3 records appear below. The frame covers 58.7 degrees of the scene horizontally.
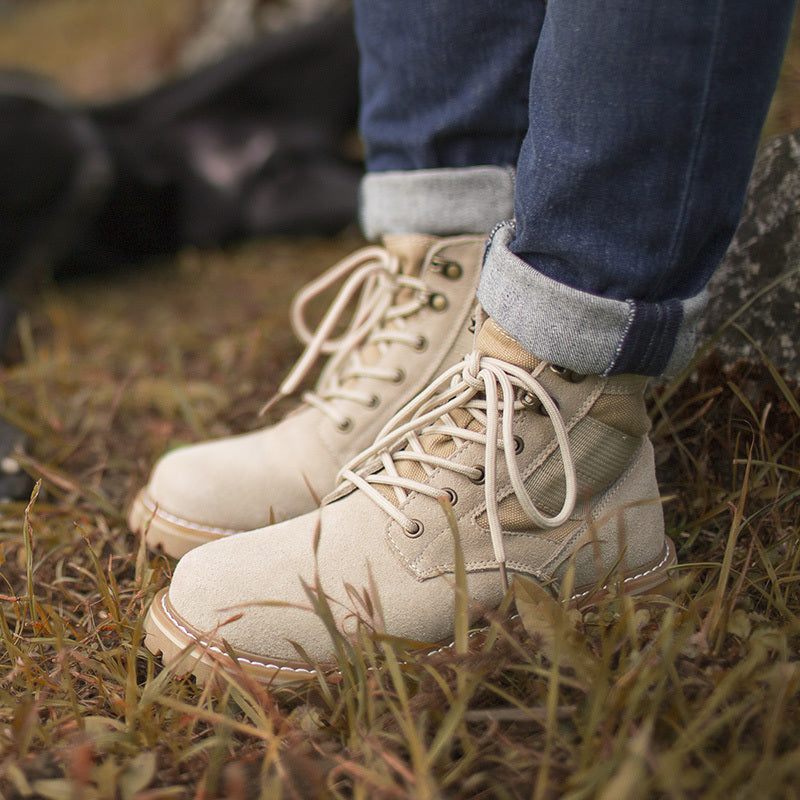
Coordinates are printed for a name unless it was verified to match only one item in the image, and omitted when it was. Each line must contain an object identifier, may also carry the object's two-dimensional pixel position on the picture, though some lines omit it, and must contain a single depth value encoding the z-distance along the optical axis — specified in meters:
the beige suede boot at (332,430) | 1.17
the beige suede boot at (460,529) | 0.90
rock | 1.19
